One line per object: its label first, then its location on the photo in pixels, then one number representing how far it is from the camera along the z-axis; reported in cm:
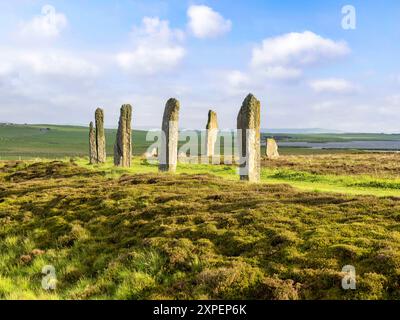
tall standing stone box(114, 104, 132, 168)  4153
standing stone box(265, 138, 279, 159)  6131
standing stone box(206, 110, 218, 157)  5231
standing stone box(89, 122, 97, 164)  4825
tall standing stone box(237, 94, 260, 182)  2963
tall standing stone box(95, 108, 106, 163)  4781
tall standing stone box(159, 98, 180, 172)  3559
